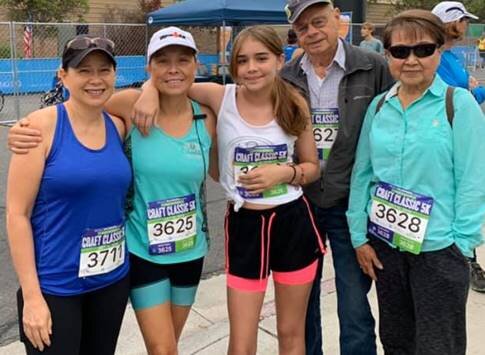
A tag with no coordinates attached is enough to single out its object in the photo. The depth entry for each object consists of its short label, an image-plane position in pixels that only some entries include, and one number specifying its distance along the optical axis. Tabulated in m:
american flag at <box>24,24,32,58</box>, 14.63
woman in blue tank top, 2.05
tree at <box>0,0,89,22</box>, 24.70
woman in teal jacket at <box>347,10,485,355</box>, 2.28
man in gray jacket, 2.75
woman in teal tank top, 2.37
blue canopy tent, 12.67
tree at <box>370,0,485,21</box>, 35.53
